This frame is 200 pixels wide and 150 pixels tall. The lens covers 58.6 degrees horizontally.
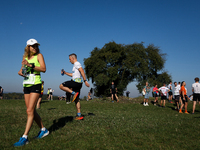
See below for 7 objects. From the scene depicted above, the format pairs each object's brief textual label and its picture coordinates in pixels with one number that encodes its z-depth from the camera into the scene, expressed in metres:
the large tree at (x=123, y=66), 30.30
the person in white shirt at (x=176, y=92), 14.36
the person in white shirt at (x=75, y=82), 6.26
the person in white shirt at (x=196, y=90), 11.59
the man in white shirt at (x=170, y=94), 21.44
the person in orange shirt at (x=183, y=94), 12.10
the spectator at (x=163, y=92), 15.52
